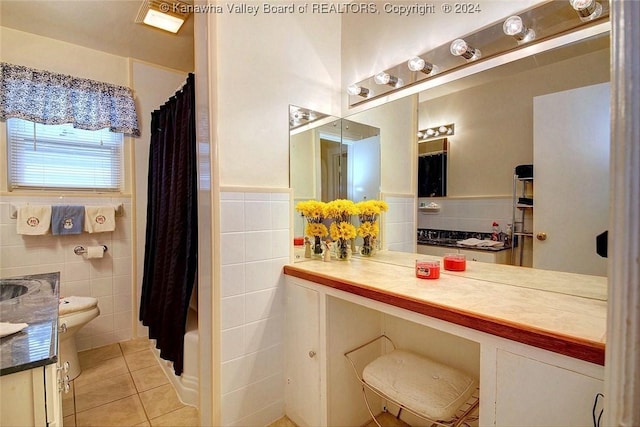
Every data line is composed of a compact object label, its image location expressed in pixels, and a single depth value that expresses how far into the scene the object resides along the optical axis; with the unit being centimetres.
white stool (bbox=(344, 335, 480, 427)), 102
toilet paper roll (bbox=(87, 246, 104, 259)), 234
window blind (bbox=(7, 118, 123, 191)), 217
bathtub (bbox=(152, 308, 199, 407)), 172
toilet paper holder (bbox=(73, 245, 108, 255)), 235
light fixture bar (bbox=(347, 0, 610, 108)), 104
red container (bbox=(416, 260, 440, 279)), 127
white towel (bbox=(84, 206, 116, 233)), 231
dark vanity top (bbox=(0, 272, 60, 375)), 71
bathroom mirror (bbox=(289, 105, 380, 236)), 175
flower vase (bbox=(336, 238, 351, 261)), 175
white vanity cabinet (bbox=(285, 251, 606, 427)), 71
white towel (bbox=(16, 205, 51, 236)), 208
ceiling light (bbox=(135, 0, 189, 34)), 185
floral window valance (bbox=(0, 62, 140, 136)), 205
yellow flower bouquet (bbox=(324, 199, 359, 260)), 174
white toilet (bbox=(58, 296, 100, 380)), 190
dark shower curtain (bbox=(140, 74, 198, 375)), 172
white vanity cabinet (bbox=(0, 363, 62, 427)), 69
